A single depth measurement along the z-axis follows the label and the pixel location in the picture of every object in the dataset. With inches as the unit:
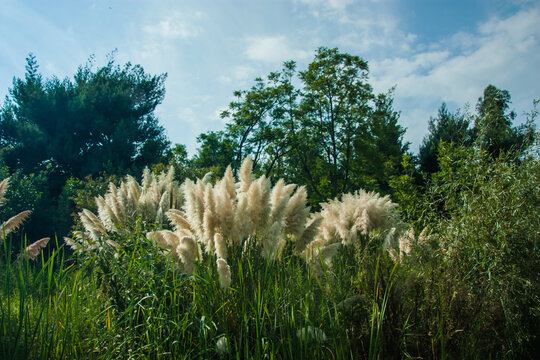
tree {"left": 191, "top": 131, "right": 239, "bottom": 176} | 1042.9
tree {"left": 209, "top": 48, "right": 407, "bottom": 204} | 901.8
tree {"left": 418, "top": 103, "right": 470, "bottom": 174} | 725.3
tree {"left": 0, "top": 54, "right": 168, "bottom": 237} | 727.1
